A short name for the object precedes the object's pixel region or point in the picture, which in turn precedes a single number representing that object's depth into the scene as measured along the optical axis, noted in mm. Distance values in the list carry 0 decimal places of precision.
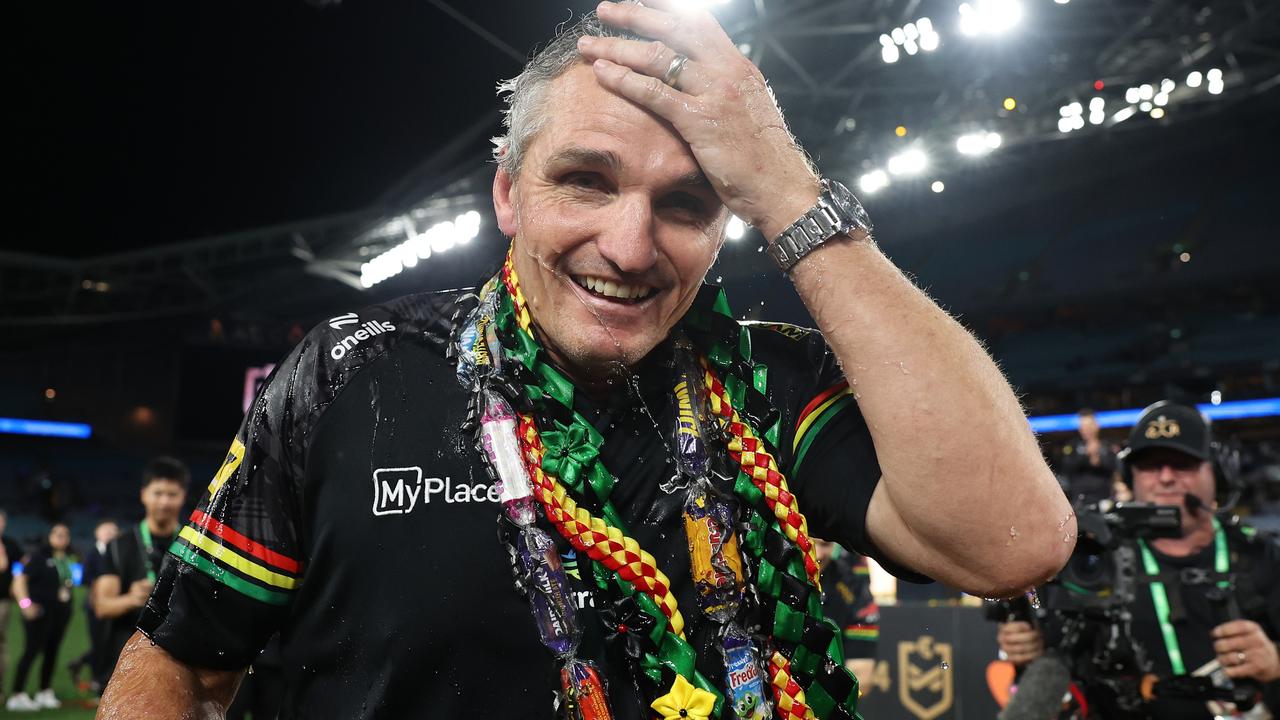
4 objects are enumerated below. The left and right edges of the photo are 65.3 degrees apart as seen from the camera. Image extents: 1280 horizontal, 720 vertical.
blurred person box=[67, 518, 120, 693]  7459
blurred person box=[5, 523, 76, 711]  11250
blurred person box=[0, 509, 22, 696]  10758
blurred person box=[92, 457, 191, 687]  7000
